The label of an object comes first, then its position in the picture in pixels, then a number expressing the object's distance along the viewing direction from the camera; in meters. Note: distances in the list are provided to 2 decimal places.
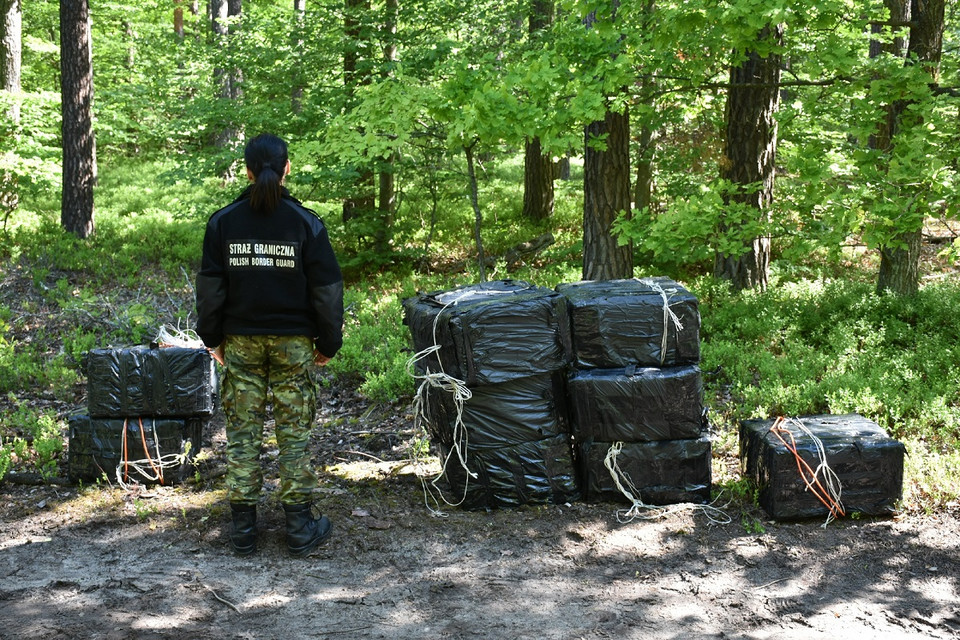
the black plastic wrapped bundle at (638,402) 4.94
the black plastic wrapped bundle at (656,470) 5.04
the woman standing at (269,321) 4.34
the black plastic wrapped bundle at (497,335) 4.82
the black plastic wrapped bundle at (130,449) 5.50
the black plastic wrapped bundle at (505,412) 4.95
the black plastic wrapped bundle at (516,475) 5.03
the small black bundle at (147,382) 5.48
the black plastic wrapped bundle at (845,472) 4.85
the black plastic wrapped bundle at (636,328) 4.98
